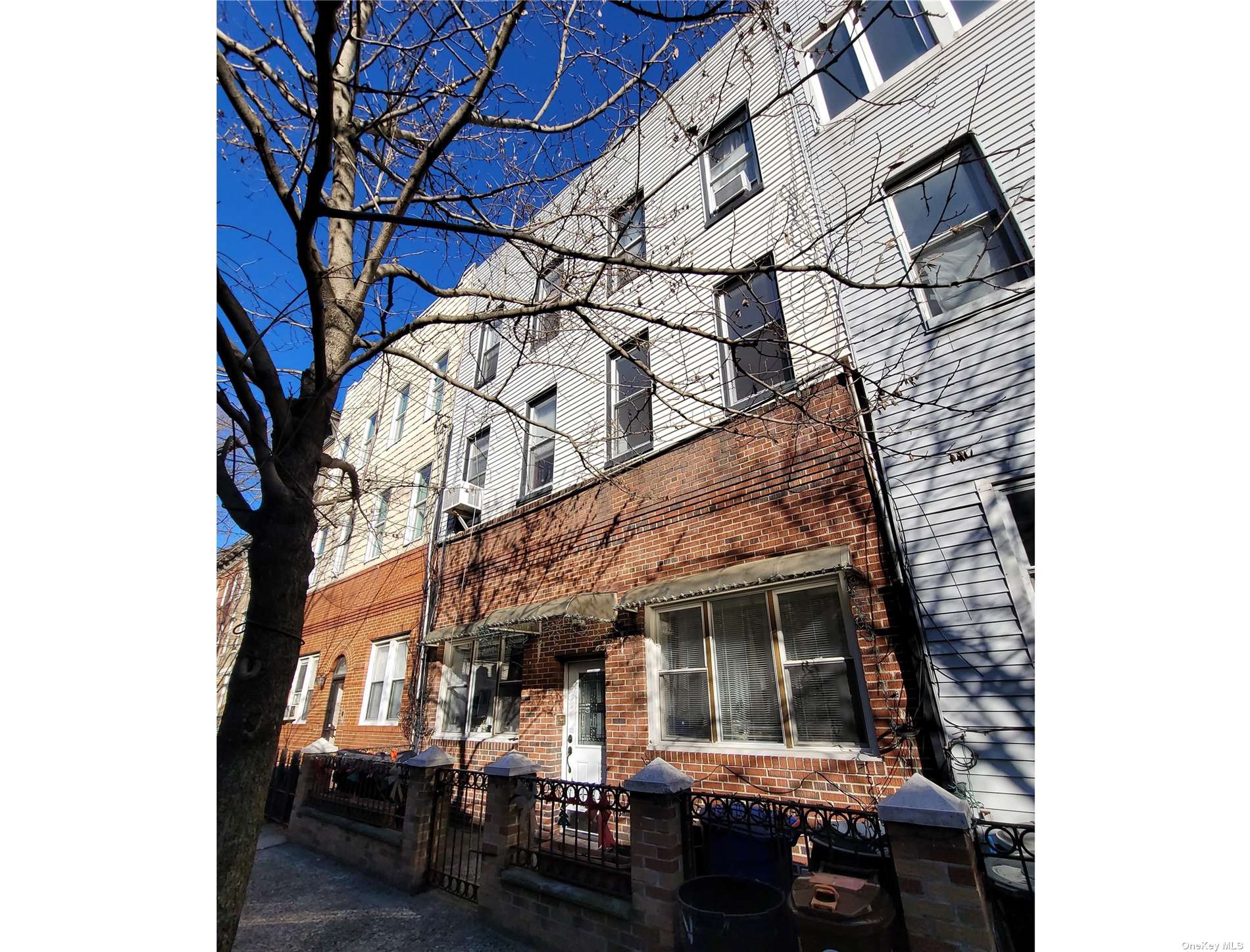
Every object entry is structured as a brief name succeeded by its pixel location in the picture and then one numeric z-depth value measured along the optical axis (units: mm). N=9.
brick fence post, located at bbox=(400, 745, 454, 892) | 5746
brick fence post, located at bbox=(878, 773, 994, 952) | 2879
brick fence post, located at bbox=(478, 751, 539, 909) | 4996
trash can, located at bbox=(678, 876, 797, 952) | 3064
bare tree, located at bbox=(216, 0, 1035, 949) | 2867
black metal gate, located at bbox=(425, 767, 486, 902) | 5586
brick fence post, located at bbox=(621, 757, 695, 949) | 3877
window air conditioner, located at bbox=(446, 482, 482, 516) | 10406
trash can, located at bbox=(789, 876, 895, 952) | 2912
